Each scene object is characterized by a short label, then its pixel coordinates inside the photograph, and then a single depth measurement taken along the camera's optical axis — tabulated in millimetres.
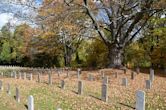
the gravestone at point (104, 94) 6658
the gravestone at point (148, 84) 7823
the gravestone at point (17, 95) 7274
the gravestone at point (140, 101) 4230
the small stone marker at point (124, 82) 8782
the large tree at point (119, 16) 12289
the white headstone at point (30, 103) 4980
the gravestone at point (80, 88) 7707
